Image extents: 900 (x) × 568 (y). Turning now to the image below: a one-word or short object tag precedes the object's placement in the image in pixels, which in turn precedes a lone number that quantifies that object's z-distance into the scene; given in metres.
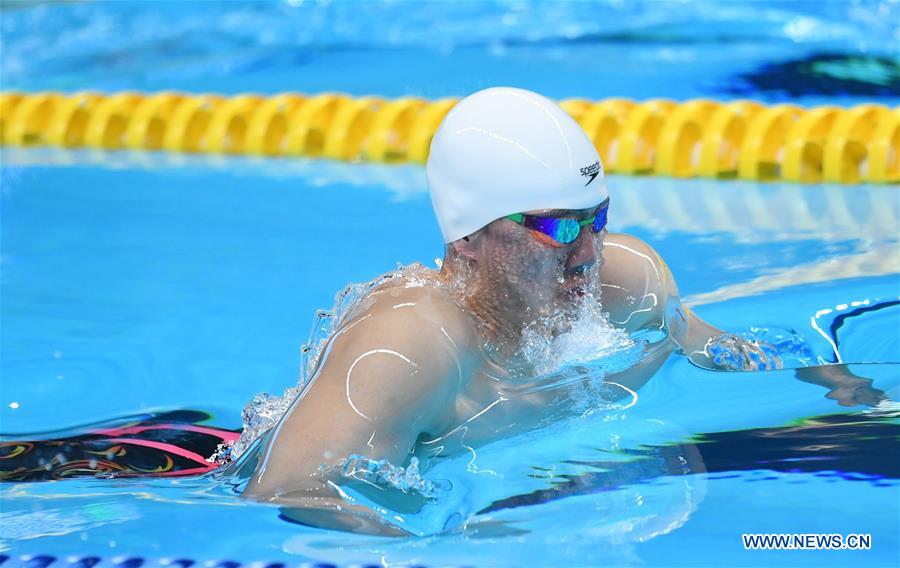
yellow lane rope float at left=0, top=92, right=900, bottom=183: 11.03
